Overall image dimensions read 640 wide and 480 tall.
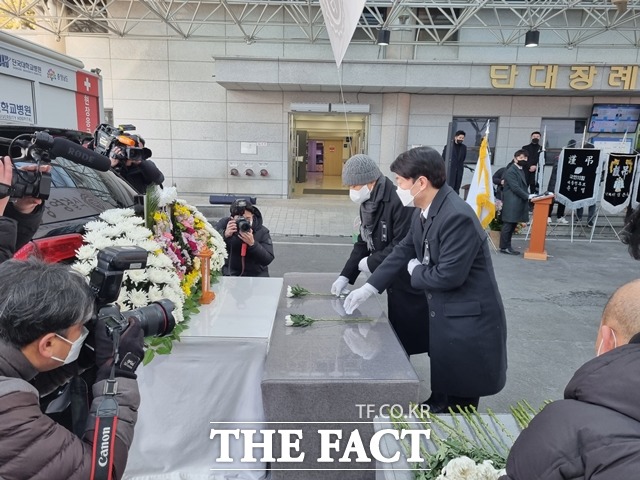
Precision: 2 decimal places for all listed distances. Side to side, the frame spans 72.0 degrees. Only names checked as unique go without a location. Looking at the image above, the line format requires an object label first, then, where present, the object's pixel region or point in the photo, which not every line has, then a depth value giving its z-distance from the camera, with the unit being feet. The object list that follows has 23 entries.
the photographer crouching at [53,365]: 3.26
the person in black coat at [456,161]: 32.27
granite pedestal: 5.99
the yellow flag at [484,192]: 23.58
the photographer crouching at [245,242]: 10.96
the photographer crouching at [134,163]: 10.03
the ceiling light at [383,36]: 31.81
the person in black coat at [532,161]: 31.71
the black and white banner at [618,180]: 28.71
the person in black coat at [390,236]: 9.08
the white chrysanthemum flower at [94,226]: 6.74
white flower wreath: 6.17
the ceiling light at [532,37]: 31.12
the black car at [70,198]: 6.84
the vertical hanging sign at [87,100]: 18.98
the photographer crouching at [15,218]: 5.42
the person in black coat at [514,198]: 24.75
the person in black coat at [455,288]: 6.79
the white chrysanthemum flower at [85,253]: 6.05
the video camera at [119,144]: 9.98
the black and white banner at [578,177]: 28.14
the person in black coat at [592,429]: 2.30
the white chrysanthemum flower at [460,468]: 3.80
